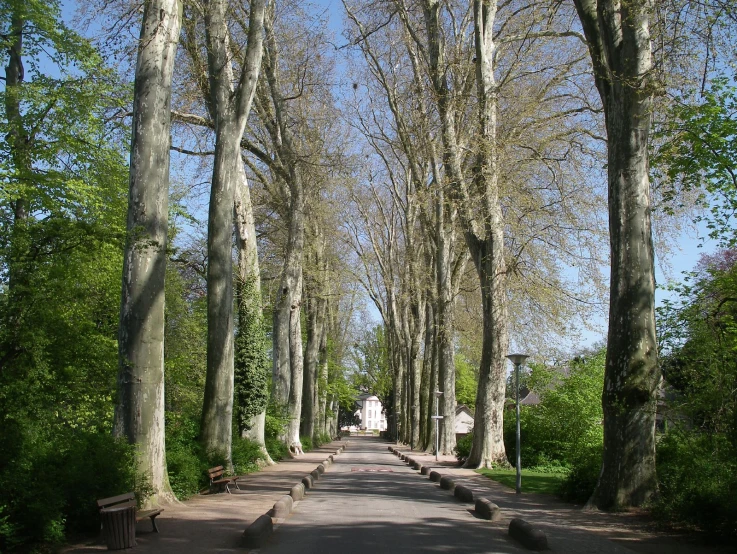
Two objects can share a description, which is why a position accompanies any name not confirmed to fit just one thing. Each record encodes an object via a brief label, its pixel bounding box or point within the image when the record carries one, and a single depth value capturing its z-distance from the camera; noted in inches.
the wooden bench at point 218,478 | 592.5
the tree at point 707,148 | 553.0
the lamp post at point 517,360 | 703.7
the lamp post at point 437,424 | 1211.9
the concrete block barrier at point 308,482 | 708.9
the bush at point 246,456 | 800.8
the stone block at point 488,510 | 497.7
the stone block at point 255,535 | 377.1
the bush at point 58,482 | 323.9
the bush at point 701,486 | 370.3
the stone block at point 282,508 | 488.6
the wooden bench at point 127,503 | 354.9
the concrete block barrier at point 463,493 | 611.8
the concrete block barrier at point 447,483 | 712.5
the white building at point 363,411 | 7624.0
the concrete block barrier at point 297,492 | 597.7
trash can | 346.0
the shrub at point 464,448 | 1117.7
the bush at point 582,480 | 589.6
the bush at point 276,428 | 1157.1
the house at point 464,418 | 3264.5
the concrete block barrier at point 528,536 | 378.6
